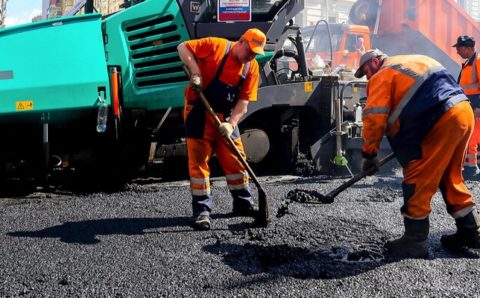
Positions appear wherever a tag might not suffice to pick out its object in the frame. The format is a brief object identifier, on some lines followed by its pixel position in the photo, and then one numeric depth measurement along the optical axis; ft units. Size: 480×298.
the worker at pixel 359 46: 37.70
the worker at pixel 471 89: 18.99
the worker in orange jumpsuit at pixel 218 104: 12.13
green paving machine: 14.60
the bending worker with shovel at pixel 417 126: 10.08
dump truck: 38.01
